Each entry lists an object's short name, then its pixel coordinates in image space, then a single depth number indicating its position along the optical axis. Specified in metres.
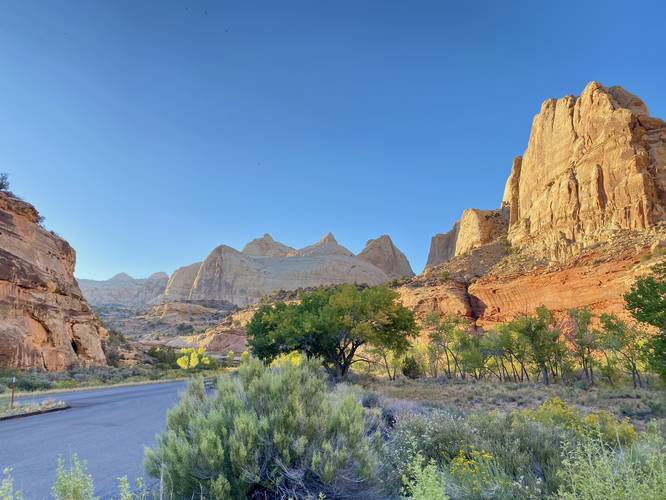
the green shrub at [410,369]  44.38
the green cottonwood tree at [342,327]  27.17
